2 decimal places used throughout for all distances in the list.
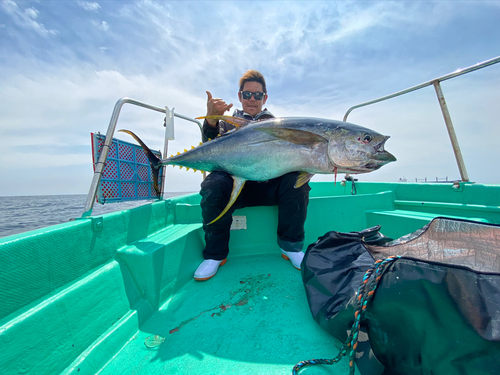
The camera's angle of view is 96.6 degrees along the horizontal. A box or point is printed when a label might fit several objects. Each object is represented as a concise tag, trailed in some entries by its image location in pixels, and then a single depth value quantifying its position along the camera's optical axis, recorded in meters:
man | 1.89
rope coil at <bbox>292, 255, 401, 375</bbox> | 0.81
